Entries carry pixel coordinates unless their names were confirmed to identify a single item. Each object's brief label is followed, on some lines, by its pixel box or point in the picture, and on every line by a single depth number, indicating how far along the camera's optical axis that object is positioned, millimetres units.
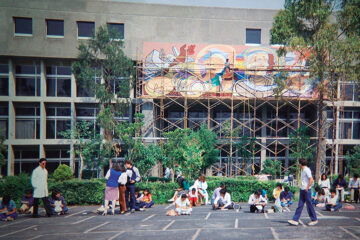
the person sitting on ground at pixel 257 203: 9430
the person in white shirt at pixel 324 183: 11782
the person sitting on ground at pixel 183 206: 9250
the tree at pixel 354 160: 19656
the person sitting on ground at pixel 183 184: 14481
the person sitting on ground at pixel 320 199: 10490
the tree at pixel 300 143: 19453
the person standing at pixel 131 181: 9336
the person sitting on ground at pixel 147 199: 10930
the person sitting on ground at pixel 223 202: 10500
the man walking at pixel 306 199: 6570
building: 21125
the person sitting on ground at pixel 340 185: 11586
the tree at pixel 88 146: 19094
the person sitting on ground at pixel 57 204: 9694
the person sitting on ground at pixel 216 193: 10766
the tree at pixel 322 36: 14195
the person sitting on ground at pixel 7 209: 9113
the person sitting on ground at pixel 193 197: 11753
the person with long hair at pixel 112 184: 9031
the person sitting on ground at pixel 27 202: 10516
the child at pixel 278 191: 10734
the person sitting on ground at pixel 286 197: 10312
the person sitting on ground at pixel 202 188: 12242
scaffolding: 20891
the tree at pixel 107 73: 18828
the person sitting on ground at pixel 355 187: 11479
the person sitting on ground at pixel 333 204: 9164
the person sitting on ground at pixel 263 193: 10956
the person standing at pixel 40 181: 8984
